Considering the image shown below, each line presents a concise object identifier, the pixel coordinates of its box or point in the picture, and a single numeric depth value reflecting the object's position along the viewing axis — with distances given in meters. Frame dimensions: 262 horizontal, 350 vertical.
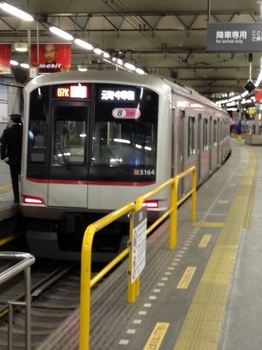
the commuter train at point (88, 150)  8.12
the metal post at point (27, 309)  3.54
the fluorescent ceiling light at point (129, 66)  22.67
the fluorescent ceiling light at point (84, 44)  16.81
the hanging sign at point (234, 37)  13.48
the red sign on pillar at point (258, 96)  33.41
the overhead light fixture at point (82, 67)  23.10
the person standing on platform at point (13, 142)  9.23
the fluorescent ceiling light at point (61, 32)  15.11
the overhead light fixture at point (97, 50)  18.43
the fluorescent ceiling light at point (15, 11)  11.58
